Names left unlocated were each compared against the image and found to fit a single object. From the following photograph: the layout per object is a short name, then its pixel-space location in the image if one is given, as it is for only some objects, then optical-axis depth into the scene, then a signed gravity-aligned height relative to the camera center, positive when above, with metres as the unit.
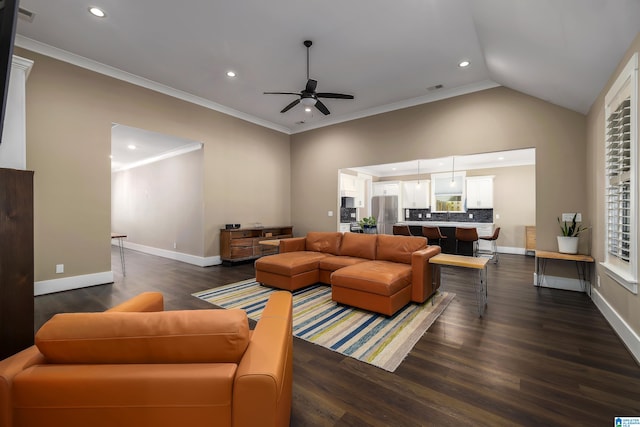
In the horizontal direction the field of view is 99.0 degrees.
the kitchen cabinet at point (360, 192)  9.62 +0.71
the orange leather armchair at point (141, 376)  0.98 -0.59
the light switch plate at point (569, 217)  4.11 -0.07
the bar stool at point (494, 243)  6.73 -0.87
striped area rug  2.43 -1.21
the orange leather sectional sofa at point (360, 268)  3.18 -0.76
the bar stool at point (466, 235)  6.25 -0.52
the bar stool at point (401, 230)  6.80 -0.46
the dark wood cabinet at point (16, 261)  1.91 -0.36
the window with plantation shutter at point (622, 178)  2.36 +0.34
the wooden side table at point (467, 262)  3.15 -0.60
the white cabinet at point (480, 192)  8.37 +0.62
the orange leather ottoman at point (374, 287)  3.07 -0.89
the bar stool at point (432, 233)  6.59 -0.51
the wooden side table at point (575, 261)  3.81 -0.77
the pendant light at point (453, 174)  8.68 +1.24
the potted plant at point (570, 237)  3.99 -0.36
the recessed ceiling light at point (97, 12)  3.19 +2.38
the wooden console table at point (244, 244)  5.99 -0.72
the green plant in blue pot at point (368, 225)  7.39 -0.36
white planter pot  3.98 -0.47
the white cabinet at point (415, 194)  9.47 +0.64
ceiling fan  3.79 +1.71
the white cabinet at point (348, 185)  8.77 +0.90
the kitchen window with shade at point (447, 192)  8.80 +0.68
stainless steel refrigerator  9.91 +0.00
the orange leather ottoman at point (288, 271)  4.03 -0.90
